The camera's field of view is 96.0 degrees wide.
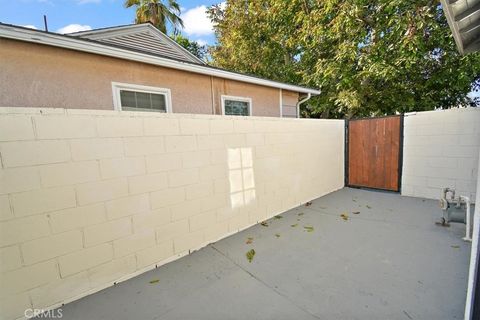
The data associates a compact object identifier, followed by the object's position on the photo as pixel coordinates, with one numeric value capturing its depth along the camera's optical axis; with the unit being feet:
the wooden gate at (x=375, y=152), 17.02
